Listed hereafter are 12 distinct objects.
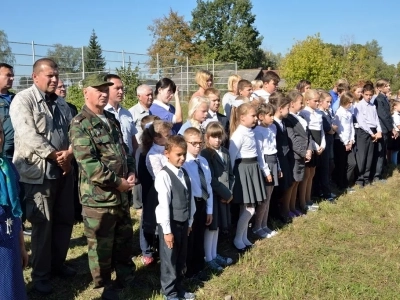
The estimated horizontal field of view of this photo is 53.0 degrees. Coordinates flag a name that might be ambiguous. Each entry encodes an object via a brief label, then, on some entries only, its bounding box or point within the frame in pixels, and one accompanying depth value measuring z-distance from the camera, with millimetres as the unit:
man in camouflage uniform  3178
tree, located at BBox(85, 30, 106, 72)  18891
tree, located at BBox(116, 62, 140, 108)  16625
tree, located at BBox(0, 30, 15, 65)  14195
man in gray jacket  3447
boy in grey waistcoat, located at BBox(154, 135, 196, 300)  3332
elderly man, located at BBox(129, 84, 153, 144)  5148
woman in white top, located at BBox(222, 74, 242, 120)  6195
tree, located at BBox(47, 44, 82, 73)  18219
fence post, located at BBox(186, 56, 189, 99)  24348
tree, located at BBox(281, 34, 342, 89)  22562
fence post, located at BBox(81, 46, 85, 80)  17900
